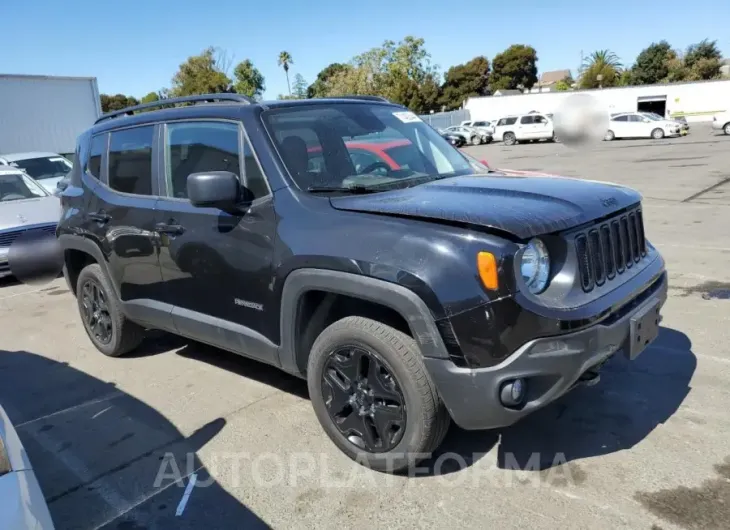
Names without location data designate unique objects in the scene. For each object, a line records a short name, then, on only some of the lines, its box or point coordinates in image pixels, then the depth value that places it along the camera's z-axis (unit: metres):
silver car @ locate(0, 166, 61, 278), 8.33
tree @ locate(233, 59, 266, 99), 60.72
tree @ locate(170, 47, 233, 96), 53.66
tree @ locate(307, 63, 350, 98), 72.12
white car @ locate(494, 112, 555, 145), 35.50
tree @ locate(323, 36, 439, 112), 57.00
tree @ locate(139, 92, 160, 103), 71.31
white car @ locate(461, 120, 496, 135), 39.75
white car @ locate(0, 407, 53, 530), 1.98
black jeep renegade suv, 2.66
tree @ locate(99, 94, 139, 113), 82.53
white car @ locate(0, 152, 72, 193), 12.66
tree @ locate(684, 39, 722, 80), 65.69
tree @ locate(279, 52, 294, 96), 90.12
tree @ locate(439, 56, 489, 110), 75.00
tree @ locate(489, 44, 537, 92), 77.38
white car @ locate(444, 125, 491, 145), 39.56
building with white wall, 45.88
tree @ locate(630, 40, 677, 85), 70.75
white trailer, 16.62
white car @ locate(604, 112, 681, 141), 31.59
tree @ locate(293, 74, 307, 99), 78.38
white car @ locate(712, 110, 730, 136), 30.27
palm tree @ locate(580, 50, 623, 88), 59.70
